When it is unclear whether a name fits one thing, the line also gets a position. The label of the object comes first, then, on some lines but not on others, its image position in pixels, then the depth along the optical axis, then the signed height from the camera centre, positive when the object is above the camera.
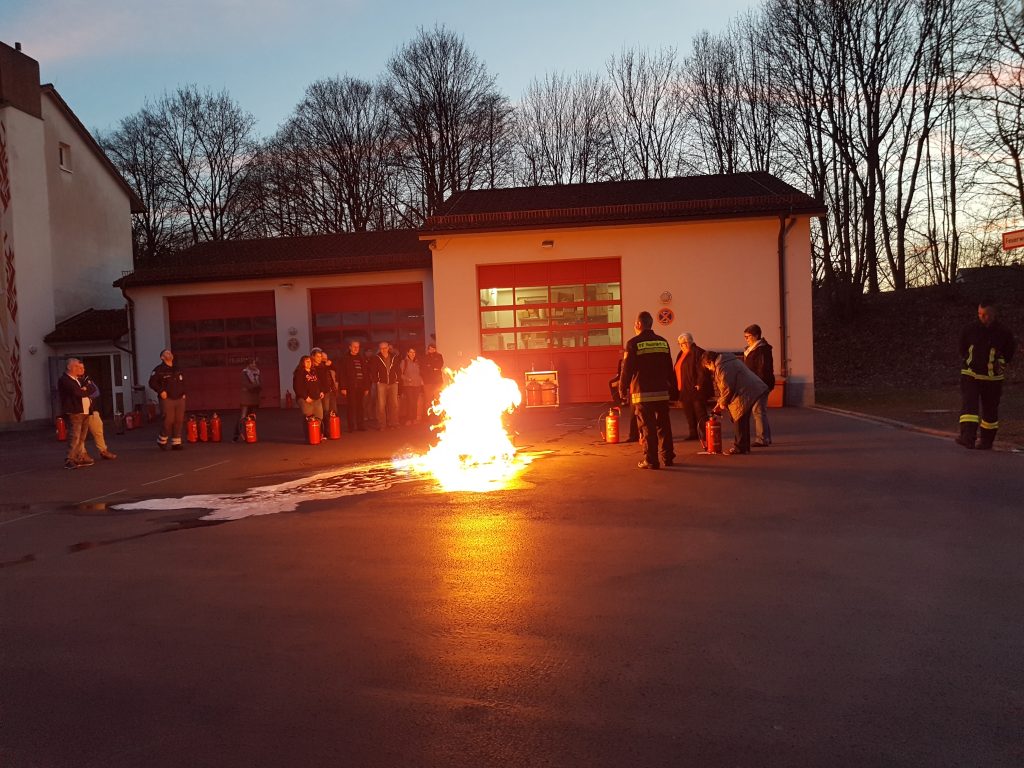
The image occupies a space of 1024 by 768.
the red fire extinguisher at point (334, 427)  17.22 -1.28
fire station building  21.17 +2.06
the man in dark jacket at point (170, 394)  15.52 -0.41
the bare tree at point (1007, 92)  20.42 +6.54
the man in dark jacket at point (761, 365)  12.84 -0.24
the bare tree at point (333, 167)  45.38 +11.03
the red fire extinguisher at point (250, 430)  16.84 -1.25
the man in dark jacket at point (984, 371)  11.30 -0.41
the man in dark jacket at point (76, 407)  13.81 -0.54
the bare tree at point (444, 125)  43.53 +12.53
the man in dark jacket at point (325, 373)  16.77 -0.14
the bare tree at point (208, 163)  48.06 +12.18
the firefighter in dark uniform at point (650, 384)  10.98 -0.40
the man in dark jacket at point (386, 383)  18.69 -0.43
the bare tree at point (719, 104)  40.66 +12.35
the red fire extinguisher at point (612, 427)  14.12 -1.23
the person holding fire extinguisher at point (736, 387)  11.81 -0.52
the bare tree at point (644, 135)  43.00 +11.52
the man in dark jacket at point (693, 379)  13.49 -0.44
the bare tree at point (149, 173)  47.81 +11.64
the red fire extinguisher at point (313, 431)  16.28 -1.28
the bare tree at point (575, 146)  44.12 +11.39
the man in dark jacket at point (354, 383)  18.28 -0.41
